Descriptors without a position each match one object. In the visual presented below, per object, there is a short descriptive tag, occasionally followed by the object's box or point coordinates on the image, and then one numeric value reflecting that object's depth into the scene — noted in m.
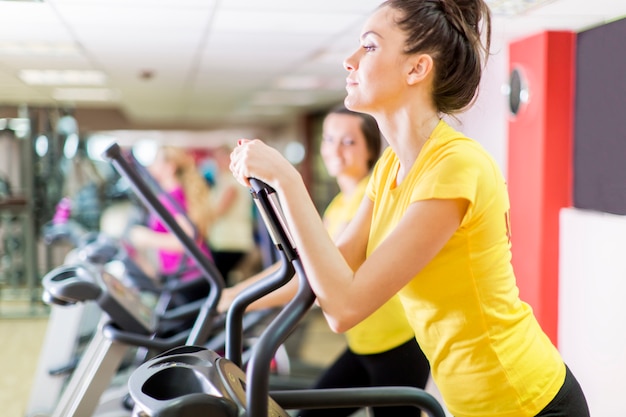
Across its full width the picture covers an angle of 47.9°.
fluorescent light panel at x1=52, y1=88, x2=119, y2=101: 4.66
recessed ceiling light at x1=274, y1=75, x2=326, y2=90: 6.54
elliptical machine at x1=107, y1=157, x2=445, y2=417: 1.11
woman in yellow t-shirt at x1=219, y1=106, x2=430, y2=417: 1.91
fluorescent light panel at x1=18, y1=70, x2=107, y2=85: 2.56
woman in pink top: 4.00
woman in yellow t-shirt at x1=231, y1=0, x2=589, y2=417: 1.11
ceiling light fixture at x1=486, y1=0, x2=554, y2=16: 1.78
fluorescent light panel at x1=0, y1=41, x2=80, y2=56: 2.45
